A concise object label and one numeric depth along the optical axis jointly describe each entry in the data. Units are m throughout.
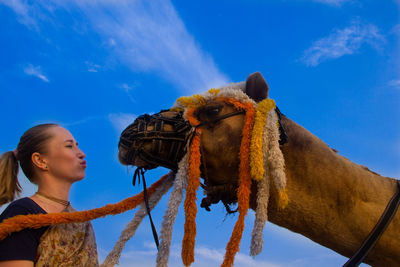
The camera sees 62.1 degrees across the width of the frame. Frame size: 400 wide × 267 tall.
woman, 2.57
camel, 3.14
